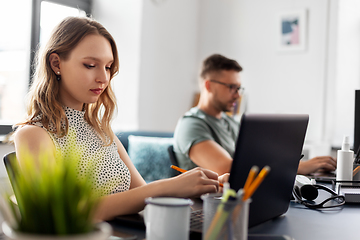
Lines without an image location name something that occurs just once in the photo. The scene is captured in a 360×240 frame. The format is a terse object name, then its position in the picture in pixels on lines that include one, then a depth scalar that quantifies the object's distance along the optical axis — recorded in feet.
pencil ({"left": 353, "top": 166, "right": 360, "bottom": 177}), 4.81
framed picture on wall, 11.66
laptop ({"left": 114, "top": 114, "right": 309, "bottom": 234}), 2.25
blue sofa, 8.80
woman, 3.74
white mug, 2.00
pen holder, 1.76
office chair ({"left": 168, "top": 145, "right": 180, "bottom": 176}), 6.91
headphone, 3.60
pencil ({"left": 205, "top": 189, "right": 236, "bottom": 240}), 1.76
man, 6.12
